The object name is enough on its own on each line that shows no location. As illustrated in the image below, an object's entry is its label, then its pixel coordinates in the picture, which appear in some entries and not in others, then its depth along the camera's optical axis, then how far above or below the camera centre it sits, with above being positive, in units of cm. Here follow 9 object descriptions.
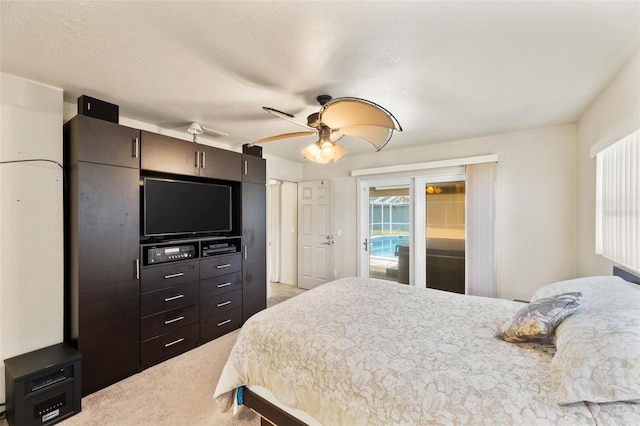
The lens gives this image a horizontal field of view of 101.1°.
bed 98 -75
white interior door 504 -45
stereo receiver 263 -44
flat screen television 272 +5
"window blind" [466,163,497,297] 353 -25
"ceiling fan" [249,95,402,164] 186 +69
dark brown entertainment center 219 -50
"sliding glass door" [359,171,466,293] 392 -30
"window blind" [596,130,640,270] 181 +8
